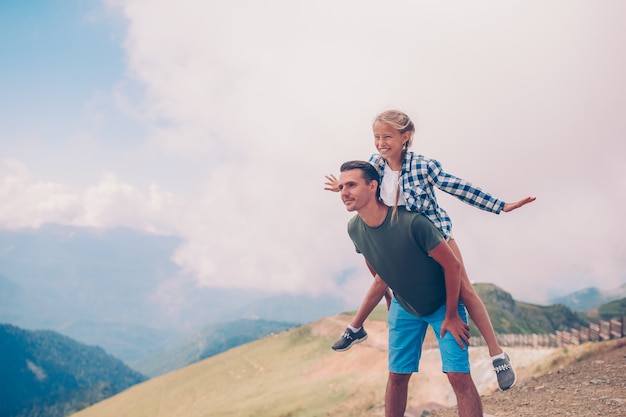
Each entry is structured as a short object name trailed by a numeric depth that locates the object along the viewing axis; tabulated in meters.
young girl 3.94
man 3.81
